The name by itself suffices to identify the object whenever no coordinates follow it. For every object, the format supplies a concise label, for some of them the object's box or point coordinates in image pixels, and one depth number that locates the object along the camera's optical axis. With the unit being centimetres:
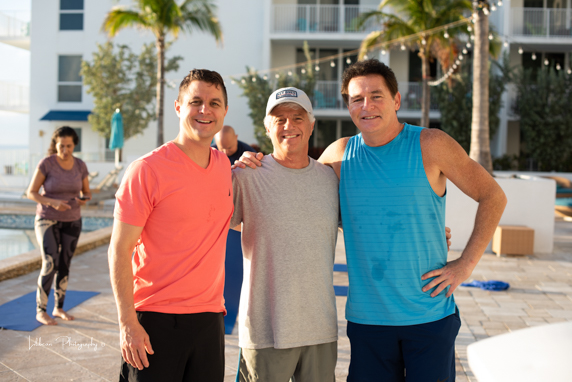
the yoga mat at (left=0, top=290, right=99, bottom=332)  453
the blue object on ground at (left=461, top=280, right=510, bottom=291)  616
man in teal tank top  214
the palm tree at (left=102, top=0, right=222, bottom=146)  1407
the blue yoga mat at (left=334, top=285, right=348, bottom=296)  569
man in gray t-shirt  212
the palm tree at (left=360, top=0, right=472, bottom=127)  1398
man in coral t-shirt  193
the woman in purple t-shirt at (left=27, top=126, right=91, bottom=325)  461
